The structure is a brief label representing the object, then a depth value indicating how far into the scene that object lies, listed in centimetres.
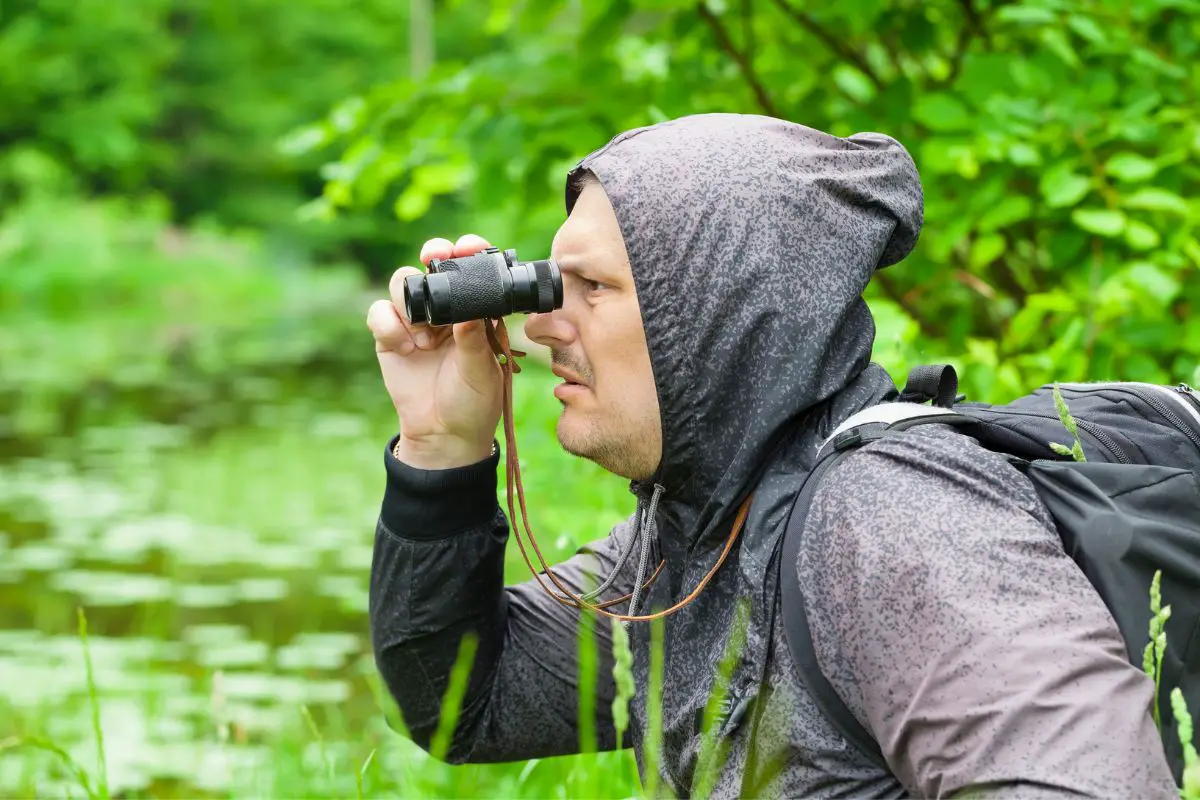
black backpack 327
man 323
